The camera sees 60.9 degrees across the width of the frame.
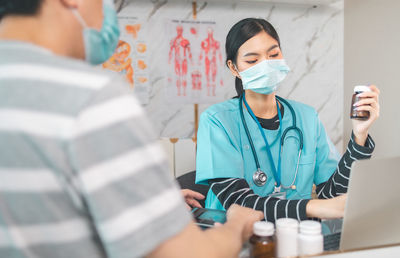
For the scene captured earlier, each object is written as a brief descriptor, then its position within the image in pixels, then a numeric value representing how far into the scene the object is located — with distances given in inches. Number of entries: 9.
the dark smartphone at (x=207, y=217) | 32.6
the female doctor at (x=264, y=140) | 49.2
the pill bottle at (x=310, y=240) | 27.7
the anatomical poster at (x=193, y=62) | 105.2
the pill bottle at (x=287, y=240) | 28.0
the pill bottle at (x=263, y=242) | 27.7
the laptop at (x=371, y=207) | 29.1
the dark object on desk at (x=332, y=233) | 31.0
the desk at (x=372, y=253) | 27.4
